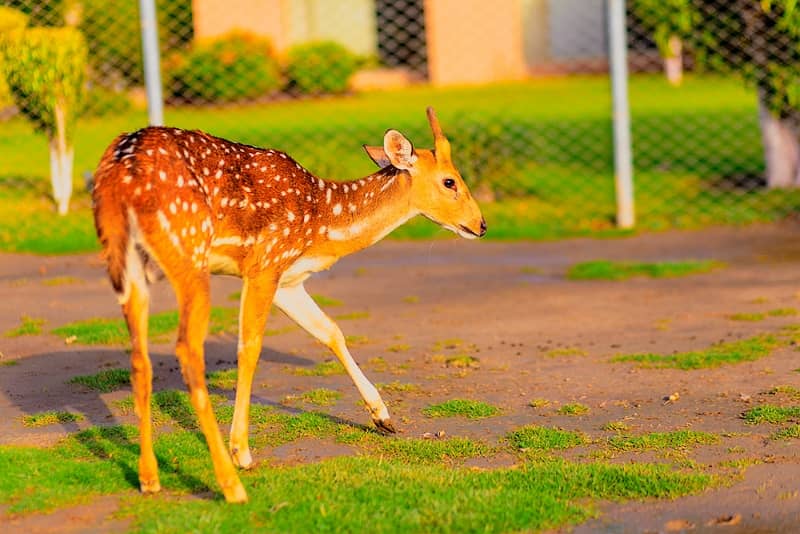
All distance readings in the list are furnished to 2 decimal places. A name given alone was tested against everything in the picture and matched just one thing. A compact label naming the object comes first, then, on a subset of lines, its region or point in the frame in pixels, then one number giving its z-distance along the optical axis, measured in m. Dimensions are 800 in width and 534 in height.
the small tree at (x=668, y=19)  14.87
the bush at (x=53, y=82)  14.47
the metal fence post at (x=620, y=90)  14.19
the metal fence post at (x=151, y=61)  14.12
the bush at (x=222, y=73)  27.84
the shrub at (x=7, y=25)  14.56
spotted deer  6.62
